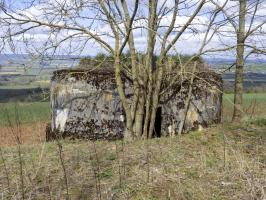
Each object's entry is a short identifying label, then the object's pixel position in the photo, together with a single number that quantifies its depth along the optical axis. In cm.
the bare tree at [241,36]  771
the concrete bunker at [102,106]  865
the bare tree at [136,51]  753
